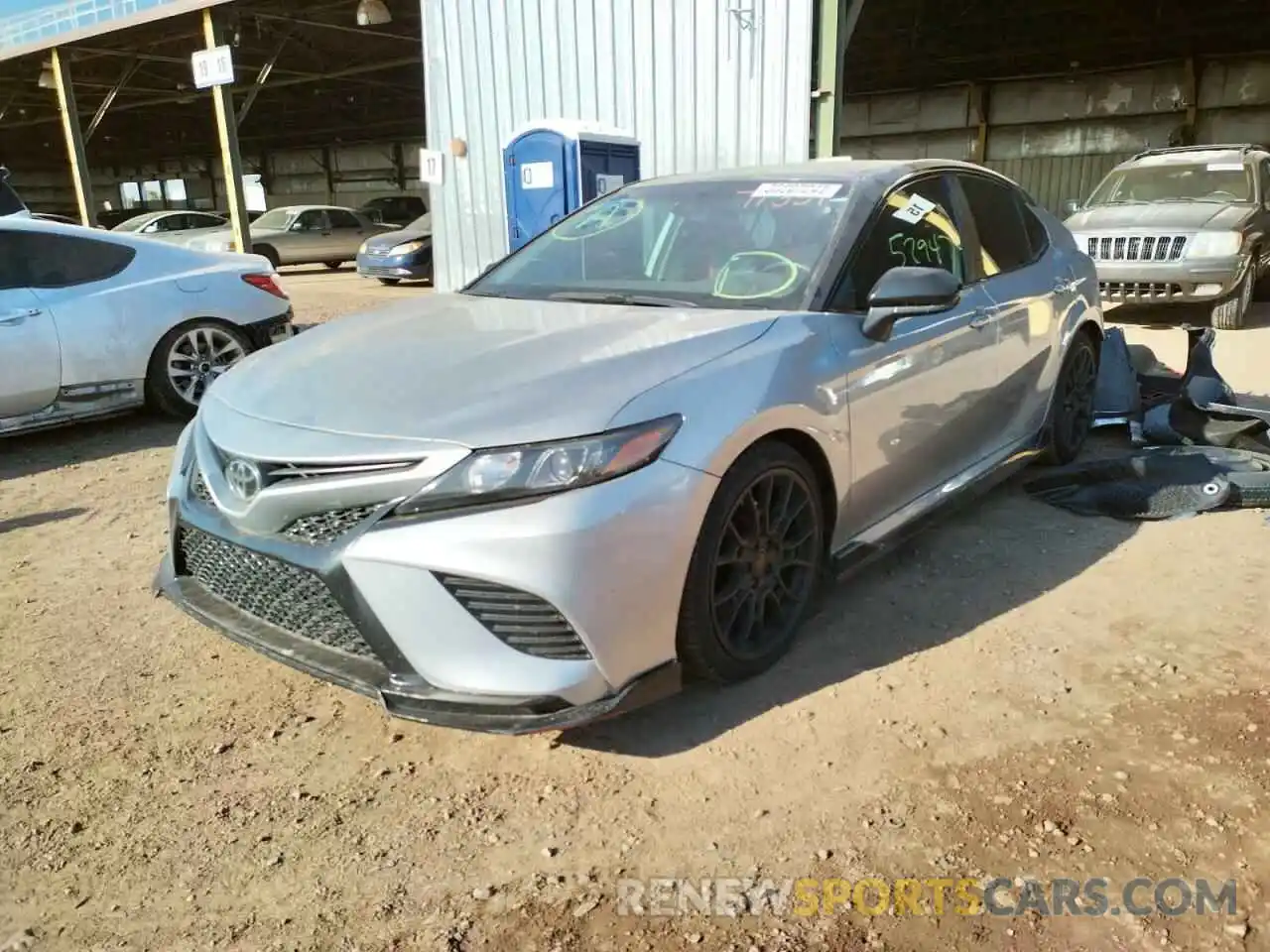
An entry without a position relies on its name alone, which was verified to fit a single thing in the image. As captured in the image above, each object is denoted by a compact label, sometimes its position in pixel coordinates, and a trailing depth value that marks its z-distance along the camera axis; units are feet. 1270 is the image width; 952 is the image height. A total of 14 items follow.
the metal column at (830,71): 29.04
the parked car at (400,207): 77.92
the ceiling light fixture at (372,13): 42.37
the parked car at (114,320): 17.40
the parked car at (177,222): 62.75
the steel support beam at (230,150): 45.01
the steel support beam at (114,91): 61.36
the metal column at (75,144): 53.93
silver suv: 28.76
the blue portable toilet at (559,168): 27.04
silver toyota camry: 7.06
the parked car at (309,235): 65.31
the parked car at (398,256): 51.16
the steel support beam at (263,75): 59.02
